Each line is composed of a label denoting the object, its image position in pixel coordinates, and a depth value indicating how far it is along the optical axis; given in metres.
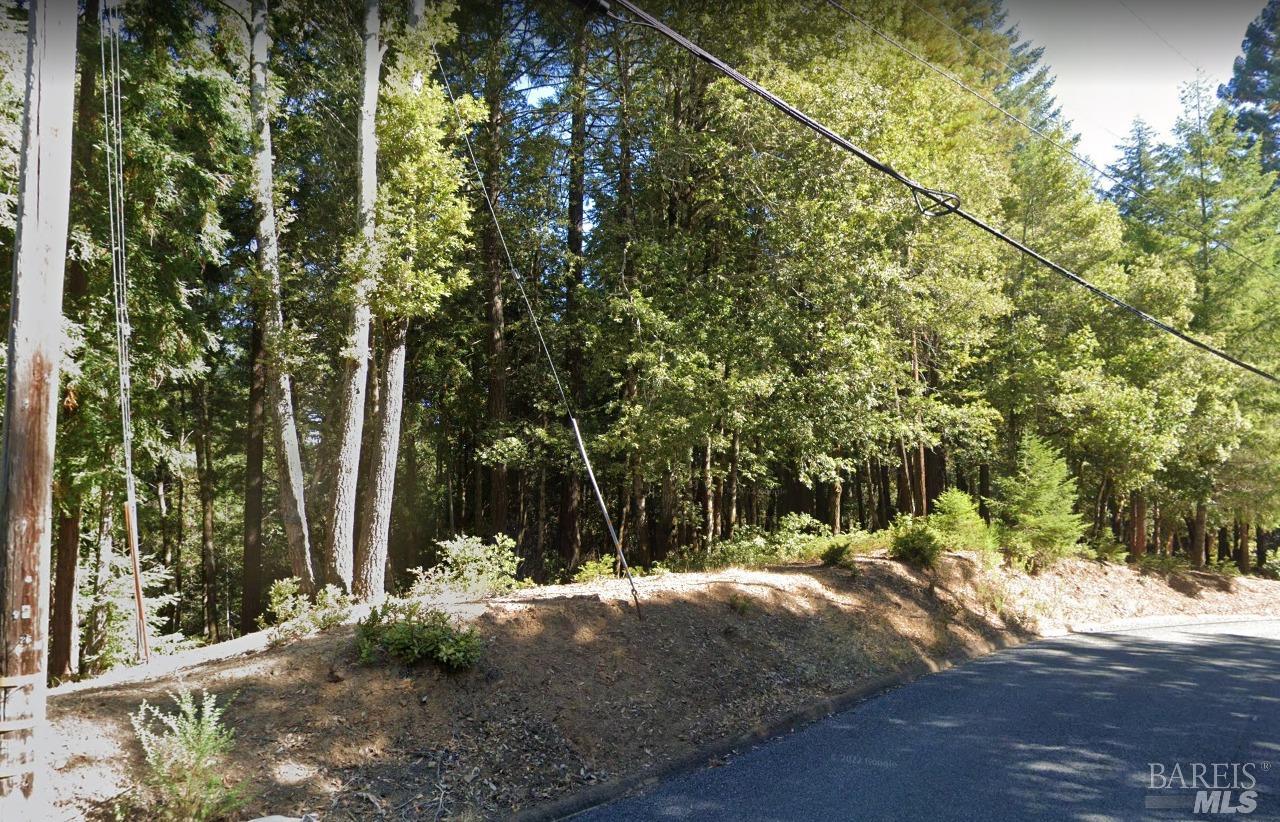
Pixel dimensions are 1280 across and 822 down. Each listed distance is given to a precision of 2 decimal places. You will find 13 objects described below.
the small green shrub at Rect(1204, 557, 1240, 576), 19.64
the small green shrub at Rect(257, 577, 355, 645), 6.64
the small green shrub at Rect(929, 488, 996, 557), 13.35
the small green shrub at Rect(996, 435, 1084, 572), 14.38
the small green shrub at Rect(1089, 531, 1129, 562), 17.27
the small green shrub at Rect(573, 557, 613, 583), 10.28
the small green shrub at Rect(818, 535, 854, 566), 11.05
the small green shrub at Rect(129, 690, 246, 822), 3.78
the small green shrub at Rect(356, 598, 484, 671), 5.61
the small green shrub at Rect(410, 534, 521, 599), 7.81
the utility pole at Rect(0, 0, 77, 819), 3.85
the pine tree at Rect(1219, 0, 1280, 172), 24.25
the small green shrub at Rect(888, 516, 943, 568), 12.05
